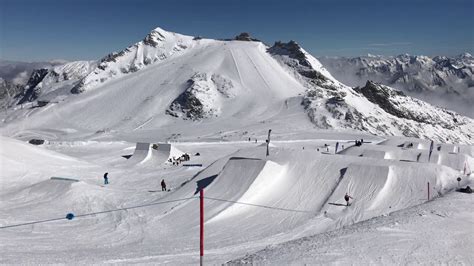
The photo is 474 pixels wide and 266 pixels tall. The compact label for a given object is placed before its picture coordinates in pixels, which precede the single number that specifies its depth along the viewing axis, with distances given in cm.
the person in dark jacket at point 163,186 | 3184
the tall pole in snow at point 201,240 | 1009
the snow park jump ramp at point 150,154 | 4688
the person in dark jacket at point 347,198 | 2256
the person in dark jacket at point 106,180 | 3493
